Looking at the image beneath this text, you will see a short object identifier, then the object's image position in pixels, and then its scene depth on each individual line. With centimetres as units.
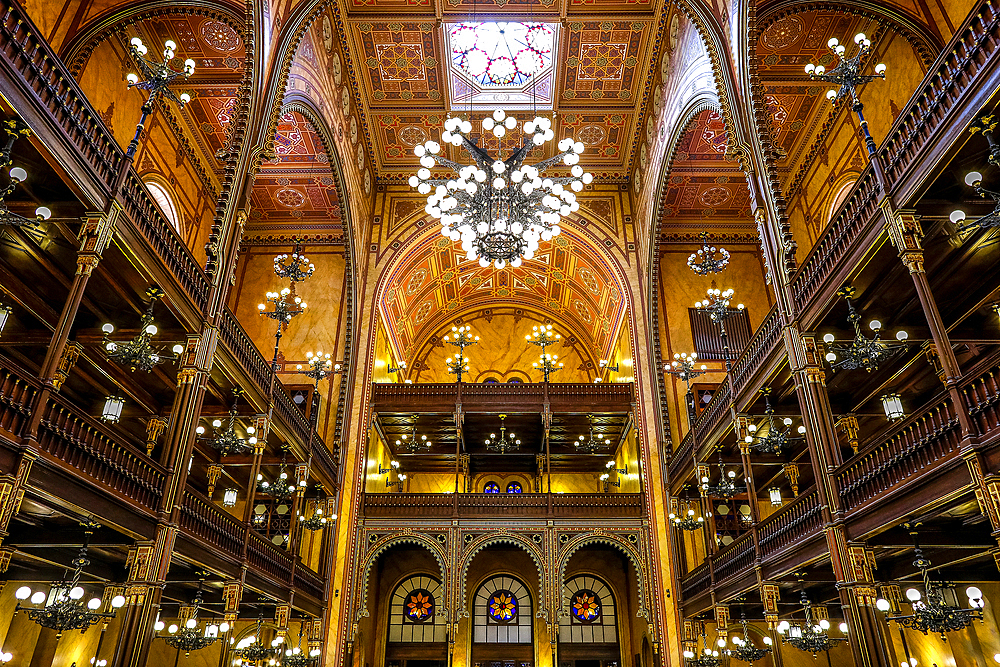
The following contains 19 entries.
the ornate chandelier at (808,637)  1327
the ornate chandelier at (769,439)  1308
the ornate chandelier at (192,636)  1259
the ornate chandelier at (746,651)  1533
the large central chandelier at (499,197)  1289
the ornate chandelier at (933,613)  919
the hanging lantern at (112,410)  1082
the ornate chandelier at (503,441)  2444
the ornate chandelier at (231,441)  1339
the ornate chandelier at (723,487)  1689
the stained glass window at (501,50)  1986
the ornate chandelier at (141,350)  1048
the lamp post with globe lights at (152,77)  939
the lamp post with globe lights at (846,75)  954
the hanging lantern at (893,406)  1024
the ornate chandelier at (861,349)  1033
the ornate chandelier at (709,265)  1666
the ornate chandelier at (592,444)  2538
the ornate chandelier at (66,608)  943
